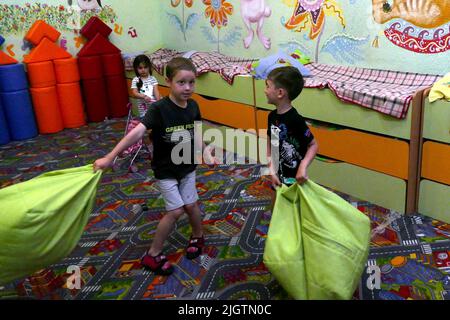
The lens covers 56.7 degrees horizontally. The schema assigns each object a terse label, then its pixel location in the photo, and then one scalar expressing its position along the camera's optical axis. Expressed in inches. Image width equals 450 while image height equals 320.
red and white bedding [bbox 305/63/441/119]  109.6
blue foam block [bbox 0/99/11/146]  195.8
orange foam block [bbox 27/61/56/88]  201.2
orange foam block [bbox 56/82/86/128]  211.6
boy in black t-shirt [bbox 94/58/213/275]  87.7
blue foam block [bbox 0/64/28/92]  192.5
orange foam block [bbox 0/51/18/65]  194.7
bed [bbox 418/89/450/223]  103.1
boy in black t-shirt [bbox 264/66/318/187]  85.7
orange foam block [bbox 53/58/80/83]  208.2
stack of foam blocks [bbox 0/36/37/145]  194.4
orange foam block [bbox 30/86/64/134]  203.9
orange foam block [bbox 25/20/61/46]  203.2
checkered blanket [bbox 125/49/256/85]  165.8
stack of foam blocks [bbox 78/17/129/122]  217.9
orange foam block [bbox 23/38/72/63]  201.3
